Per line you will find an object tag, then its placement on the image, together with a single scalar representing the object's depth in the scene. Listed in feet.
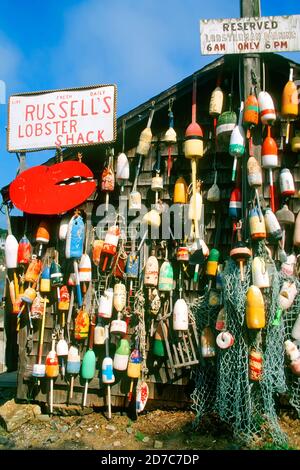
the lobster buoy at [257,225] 14.60
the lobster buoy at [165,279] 16.03
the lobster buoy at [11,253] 17.92
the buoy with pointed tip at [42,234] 17.66
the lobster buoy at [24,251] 17.84
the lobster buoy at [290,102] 15.17
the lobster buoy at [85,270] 16.96
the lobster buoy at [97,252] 16.97
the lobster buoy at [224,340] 14.19
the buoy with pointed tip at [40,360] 17.02
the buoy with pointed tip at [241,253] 14.42
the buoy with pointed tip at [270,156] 15.20
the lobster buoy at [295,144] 15.36
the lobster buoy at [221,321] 14.61
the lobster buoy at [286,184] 15.10
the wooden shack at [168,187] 16.17
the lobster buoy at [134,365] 15.83
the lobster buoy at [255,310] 13.65
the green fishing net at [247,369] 13.82
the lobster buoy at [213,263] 15.72
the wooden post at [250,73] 15.66
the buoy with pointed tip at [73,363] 16.79
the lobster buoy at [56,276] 17.22
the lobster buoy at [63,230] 17.40
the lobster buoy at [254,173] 14.97
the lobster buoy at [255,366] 13.66
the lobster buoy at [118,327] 16.07
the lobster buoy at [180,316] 15.53
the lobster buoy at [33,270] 17.63
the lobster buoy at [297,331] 14.49
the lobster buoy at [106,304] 16.39
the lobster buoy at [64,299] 17.25
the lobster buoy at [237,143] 15.30
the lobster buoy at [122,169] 16.96
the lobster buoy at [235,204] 15.57
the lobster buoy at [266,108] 15.08
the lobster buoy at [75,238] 16.88
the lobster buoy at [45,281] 17.50
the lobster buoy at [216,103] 16.06
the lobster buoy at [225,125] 15.70
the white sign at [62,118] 17.90
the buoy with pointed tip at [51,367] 16.89
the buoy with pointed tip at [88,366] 16.60
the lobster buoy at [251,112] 15.16
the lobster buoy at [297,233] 14.93
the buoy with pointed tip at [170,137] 16.62
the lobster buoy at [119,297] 16.31
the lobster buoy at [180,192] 16.33
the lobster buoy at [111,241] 16.60
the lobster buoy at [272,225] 14.75
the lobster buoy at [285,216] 15.06
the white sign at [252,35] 15.48
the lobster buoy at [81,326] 16.74
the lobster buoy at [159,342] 15.96
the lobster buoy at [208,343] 15.19
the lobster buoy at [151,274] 16.05
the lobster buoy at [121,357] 16.12
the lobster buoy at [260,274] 14.10
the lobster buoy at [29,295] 17.25
